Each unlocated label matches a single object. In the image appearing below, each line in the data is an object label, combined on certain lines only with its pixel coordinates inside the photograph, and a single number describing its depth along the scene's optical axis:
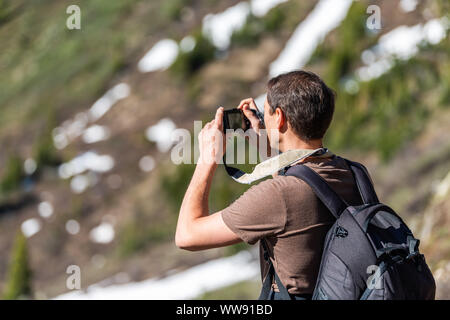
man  5.29
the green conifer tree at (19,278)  25.66
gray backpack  5.00
